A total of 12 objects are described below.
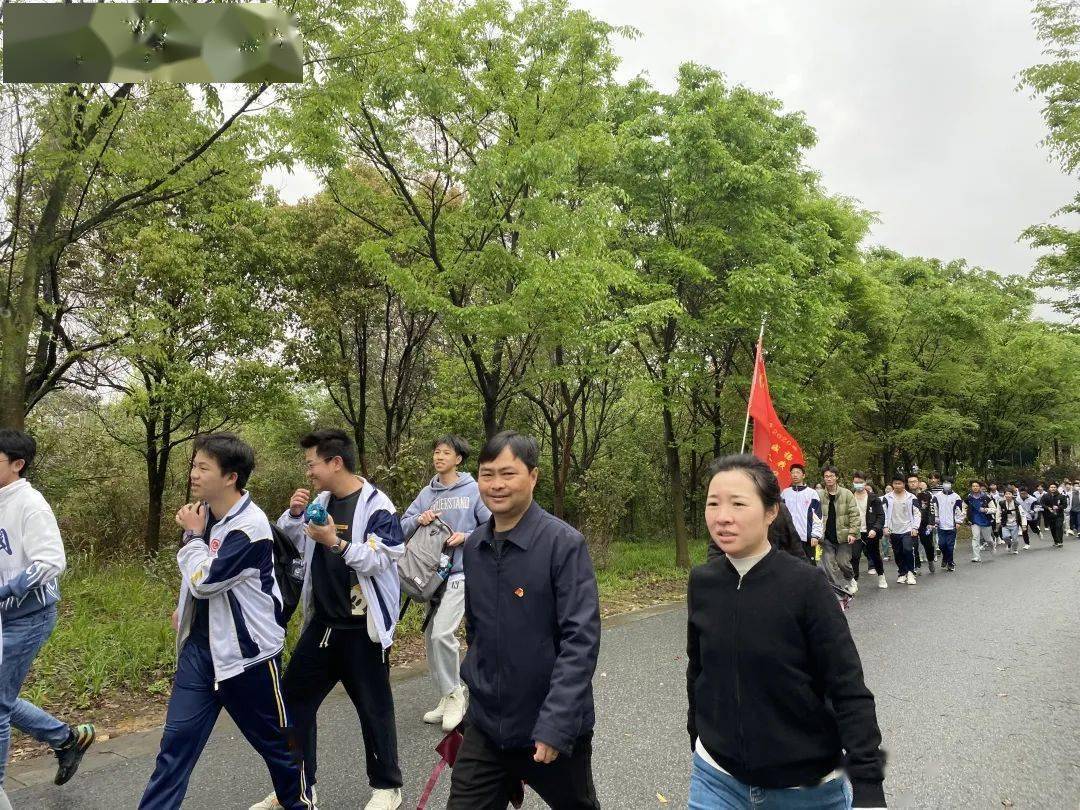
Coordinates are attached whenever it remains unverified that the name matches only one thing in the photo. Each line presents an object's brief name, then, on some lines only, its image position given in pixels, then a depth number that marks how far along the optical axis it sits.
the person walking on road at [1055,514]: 20.77
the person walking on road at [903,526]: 12.93
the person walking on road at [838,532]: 10.52
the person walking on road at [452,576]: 5.14
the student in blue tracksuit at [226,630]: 3.16
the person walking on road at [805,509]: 9.34
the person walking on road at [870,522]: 12.46
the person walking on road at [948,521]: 14.58
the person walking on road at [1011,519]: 19.54
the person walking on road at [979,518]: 17.22
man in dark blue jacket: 2.52
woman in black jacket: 2.16
